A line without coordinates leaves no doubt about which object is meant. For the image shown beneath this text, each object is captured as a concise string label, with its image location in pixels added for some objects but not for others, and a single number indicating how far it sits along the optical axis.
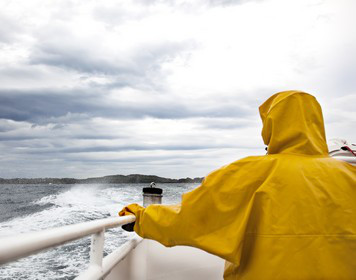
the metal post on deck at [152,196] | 2.78
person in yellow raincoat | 1.19
